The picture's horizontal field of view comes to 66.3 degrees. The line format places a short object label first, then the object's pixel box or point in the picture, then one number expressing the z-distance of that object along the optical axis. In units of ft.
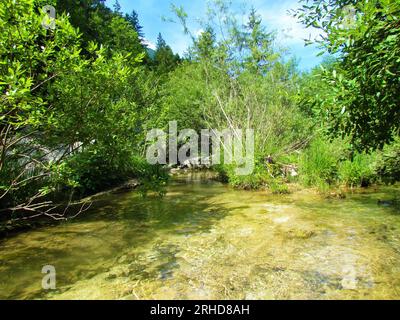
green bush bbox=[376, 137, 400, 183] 24.50
